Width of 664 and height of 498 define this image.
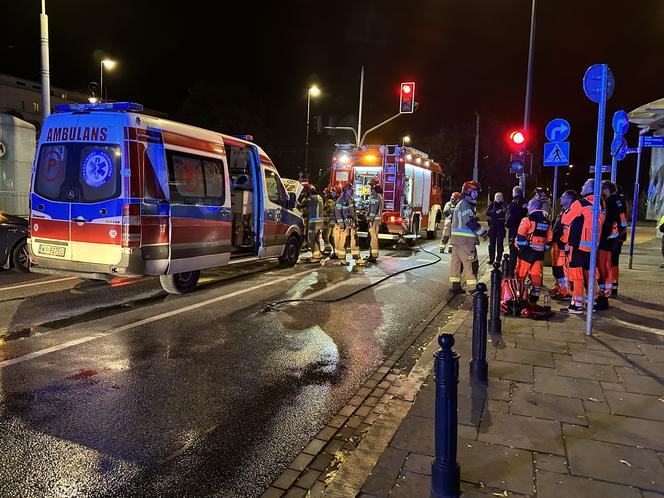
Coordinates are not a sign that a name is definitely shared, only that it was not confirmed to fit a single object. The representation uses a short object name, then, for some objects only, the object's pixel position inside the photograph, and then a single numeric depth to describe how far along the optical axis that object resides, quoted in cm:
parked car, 985
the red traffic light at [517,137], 1316
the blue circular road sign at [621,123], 1129
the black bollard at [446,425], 288
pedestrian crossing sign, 1038
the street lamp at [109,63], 2282
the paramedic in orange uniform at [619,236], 833
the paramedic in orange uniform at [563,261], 822
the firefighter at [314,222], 1333
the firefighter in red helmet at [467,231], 893
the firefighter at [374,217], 1355
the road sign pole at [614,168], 1148
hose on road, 800
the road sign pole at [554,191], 1224
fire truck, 1627
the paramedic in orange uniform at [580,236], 726
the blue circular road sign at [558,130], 1058
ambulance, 731
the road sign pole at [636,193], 1261
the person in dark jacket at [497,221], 1252
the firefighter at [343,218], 1296
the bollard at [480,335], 481
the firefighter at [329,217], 1370
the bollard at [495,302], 611
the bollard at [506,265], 810
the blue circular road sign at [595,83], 604
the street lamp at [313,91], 2934
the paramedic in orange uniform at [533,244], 774
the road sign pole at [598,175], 583
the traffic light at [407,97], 2058
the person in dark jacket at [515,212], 1107
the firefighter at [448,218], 1205
